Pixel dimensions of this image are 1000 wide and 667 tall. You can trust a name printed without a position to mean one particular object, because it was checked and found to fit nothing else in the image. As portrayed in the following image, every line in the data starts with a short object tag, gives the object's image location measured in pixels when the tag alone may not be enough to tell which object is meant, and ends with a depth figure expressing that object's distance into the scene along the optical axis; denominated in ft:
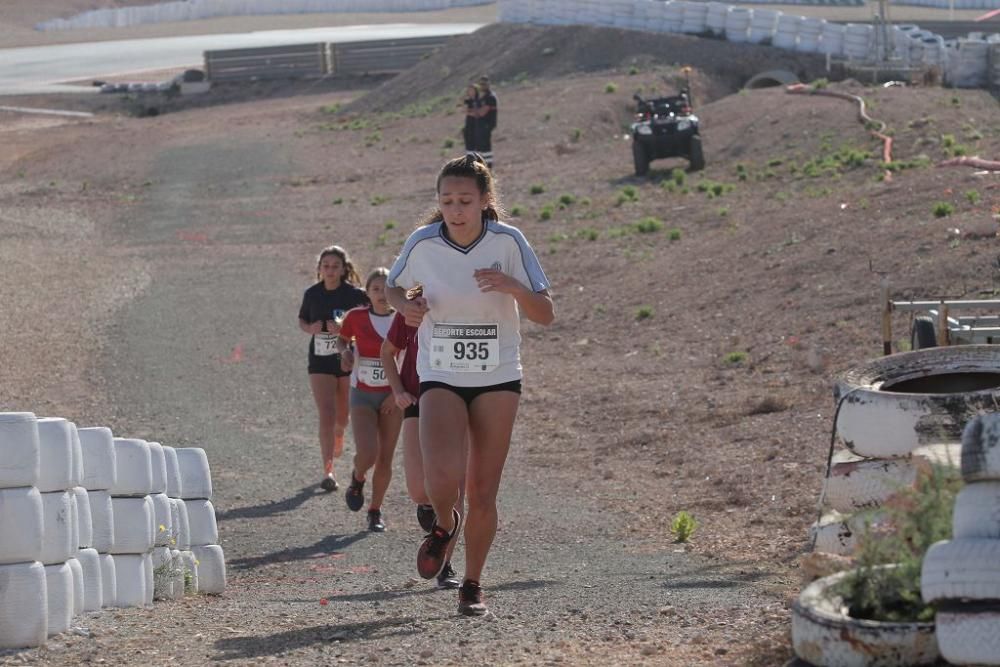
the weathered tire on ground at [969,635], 28.91
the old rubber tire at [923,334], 65.67
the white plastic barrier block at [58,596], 40.88
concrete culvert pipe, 282.15
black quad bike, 192.85
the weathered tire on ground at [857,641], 30.48
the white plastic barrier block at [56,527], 41.11
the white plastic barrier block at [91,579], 45.44
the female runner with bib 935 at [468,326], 44.39
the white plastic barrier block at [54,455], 41.52
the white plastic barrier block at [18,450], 39.58
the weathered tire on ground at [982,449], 30.60
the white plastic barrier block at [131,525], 49.49
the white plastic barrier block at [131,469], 49.85
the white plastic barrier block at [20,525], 39.34
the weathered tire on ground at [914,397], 45.16
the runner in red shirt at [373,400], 67.41
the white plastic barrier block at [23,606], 39.17
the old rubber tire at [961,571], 29.25
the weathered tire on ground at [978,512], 30.37
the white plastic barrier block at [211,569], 57.52
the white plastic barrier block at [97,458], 47.42
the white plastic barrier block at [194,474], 59.77
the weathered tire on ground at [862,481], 47.42
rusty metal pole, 67.51
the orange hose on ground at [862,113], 171.85
